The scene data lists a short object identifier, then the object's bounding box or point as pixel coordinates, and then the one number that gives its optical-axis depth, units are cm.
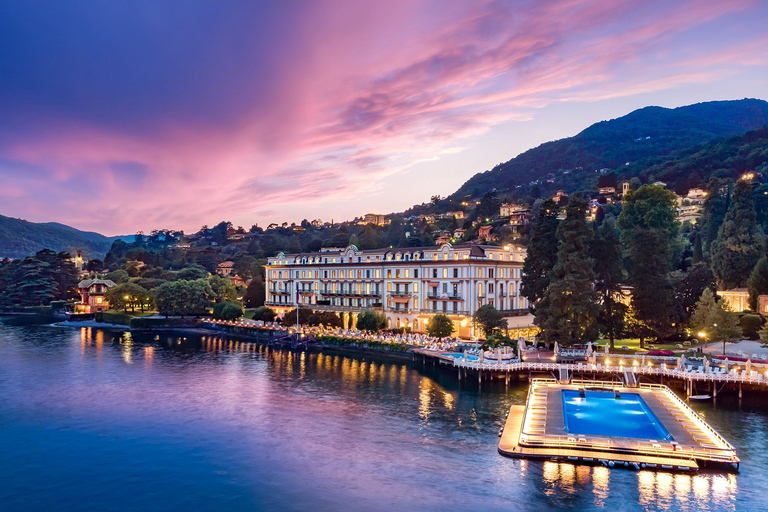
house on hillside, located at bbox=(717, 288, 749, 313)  8181
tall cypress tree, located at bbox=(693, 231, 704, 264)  10355
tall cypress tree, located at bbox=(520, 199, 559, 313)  7412
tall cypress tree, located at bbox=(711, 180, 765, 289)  8638
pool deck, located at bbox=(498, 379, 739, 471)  3447
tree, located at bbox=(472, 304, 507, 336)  7625
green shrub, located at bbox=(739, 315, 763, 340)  7077
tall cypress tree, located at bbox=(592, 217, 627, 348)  6831
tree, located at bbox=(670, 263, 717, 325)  7238
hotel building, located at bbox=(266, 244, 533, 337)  8681
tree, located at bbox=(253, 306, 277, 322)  11119
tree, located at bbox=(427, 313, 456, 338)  8038
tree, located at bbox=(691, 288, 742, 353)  6159
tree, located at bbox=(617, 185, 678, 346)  6712
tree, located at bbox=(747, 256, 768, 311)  7881
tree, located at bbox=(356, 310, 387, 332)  9068
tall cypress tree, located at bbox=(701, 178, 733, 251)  11050
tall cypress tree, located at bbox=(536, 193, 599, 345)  6388
